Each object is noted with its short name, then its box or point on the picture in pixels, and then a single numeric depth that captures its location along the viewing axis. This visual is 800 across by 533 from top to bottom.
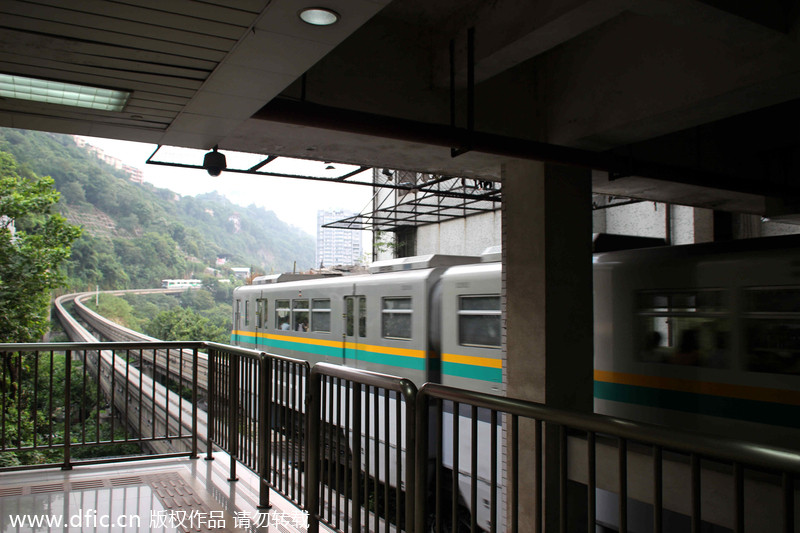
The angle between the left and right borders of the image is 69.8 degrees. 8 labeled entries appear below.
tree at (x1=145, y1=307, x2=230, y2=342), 41.59
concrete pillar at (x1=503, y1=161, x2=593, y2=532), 5.97
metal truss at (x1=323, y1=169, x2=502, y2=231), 11.27
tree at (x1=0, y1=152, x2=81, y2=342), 16.05
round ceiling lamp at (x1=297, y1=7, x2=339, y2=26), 2.60
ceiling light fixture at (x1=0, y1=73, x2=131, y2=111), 3.47
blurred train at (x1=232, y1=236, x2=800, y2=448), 5.39
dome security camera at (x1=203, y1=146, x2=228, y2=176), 5.56
